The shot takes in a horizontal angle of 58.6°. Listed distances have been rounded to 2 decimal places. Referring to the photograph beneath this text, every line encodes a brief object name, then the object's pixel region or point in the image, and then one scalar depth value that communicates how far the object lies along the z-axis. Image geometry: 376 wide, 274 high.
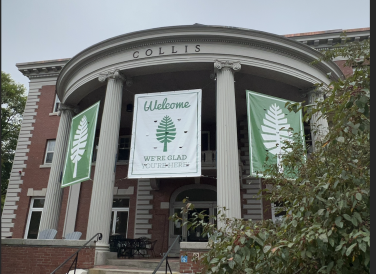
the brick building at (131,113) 13.33
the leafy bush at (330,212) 3.31
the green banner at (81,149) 13.64
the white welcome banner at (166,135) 12.07
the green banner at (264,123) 12.42
